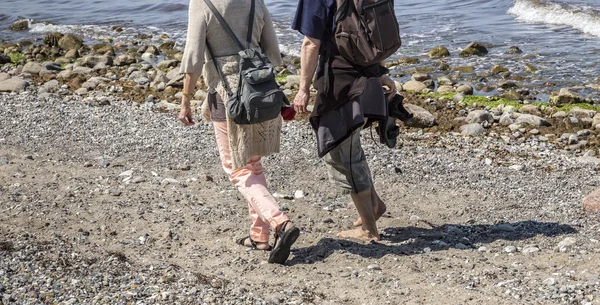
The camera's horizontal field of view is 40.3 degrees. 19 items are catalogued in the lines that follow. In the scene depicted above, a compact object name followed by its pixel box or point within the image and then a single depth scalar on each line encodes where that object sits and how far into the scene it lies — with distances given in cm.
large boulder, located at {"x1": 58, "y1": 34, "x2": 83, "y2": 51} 1856
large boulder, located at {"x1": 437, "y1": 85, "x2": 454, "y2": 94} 1277
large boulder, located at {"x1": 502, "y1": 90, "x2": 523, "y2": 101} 1222
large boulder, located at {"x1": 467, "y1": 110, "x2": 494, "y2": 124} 1046
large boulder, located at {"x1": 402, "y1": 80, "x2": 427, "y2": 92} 1297
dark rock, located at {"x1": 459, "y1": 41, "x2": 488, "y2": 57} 1591
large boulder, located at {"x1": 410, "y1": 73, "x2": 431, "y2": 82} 1376
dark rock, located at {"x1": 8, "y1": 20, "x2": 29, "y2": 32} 2328
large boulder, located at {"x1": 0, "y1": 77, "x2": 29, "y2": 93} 1253
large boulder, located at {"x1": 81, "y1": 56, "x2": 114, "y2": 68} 1579
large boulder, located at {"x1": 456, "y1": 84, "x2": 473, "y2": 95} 1271
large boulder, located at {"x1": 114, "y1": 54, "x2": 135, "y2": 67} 1618
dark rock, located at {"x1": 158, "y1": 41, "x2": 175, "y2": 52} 1859
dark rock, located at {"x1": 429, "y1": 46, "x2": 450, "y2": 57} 1606
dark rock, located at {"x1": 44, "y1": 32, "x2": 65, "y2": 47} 1938
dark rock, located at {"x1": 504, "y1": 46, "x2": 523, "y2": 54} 1593
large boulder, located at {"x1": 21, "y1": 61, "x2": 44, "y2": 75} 1491
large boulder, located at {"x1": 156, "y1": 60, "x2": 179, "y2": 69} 1590
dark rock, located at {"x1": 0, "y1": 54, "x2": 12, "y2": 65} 1690
